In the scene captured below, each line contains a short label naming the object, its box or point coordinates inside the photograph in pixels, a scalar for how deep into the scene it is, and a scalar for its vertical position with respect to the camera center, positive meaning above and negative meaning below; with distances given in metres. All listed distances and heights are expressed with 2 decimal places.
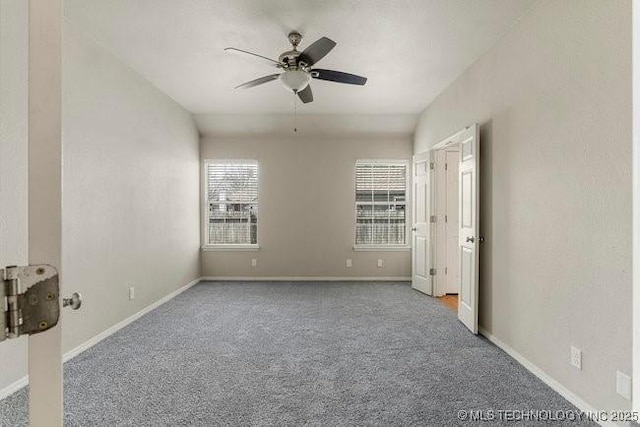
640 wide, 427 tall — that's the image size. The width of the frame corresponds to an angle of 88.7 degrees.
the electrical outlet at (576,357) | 1.98 -0.90
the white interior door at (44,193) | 0.53 +0.03
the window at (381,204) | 5.74 +0.13
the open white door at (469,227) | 3.12 -0.16
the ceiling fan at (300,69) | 2.60 +1.25
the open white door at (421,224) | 4.74 -0.20
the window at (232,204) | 5.73 +0.14
